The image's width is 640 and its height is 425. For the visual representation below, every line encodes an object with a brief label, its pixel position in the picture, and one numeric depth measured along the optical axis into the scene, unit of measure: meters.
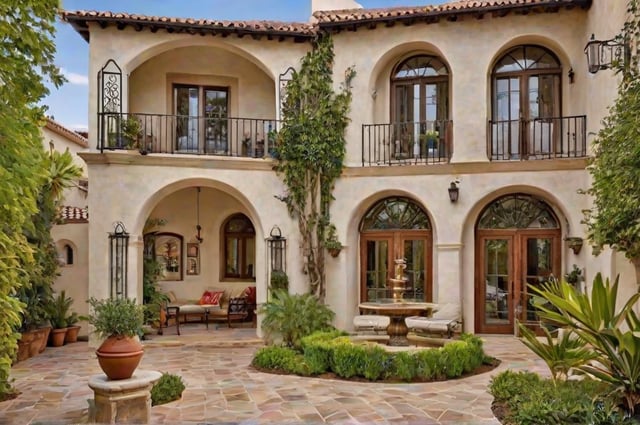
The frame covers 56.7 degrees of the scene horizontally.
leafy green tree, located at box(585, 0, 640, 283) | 8.56
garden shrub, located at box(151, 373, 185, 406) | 8.42
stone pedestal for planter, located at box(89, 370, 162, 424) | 7.16
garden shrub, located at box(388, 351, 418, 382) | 9.80
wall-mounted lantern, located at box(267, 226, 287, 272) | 14.26
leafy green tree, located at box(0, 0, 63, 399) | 6.47
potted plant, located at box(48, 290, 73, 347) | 13.73
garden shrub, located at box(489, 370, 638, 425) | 6.13
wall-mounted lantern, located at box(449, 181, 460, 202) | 13.80
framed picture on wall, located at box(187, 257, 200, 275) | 17.59
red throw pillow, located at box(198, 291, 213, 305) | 16.58
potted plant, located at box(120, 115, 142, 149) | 13.71
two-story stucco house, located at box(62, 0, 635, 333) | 13.53
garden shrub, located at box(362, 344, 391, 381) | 9.88
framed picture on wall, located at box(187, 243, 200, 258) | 17.61
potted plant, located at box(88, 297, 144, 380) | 7.40
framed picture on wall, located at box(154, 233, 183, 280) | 17.58
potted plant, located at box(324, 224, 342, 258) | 14.27
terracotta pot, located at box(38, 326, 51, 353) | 12.98
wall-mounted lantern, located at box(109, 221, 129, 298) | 13.45
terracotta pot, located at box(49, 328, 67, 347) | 13.73
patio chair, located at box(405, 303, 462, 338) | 12.50
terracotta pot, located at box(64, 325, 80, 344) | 14.20
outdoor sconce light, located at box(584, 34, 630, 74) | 10.17
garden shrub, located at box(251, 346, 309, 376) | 10.51
